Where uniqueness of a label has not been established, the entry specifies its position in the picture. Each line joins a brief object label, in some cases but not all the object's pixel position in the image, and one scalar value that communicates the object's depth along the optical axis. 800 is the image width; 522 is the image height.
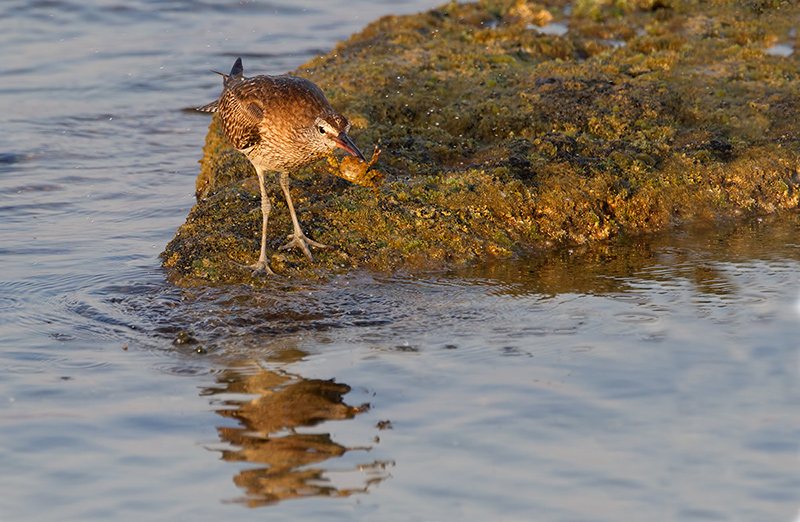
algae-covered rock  13.99
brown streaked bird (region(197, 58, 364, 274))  13.28
